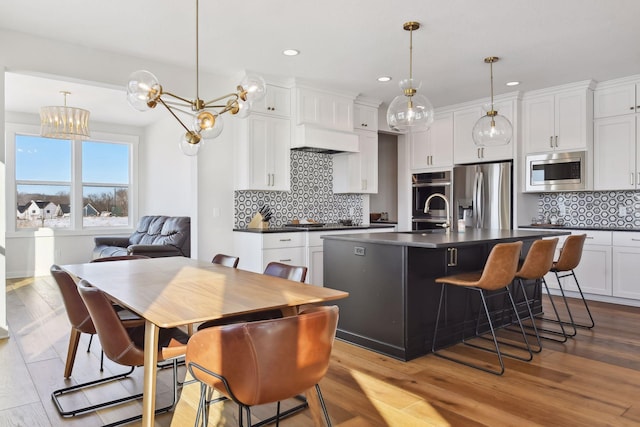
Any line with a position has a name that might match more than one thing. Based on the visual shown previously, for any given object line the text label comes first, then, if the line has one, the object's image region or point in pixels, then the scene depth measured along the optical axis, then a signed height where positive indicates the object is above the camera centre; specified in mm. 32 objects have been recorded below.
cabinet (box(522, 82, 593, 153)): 5242 +1140
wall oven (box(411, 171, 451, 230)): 6477 +198
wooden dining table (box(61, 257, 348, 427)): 1724 -384
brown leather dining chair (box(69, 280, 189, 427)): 1907 -559
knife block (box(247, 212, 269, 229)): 5141 -144
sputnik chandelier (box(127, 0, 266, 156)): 2570 +675
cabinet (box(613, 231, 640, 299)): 4805 -591
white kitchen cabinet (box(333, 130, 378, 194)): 6008 +590
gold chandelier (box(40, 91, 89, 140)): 5168 +1050
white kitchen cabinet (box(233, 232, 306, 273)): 4727 -421
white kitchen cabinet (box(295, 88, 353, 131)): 5301 +1268
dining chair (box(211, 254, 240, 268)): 3084 -362
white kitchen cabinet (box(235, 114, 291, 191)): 5004 +664
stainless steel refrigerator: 5777 +217
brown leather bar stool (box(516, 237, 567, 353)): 3396 -394
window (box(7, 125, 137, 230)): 7094 +523
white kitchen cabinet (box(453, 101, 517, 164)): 5820 +991
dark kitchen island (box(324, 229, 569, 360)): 3160 -556
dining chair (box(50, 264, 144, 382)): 2408 -530
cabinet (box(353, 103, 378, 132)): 6027 +1299
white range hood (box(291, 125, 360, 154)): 5250 +866
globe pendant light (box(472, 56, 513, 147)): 3900 +725
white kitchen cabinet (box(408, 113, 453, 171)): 6480 +989
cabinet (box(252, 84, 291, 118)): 5113 +1279
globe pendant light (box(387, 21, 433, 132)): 3299 +753
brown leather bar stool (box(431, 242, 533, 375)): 3014 -469
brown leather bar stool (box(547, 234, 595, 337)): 3801 -384
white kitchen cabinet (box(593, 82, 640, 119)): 5031 +1303
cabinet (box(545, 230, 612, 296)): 5004 -626
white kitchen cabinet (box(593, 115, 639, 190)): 5039 +673
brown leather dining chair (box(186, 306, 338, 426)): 1425 -489
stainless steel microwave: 5270 +485
